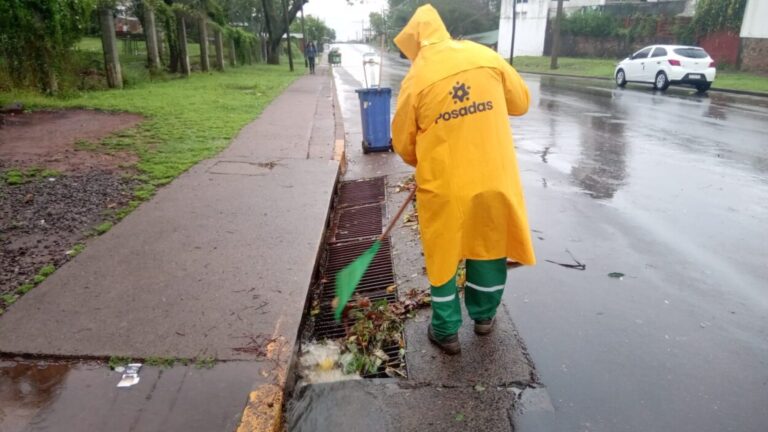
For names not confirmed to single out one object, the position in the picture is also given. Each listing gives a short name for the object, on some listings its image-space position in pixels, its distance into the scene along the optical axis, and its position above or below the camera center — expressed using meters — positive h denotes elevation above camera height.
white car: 17.38 -0.59
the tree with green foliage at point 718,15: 25.53 +1.61
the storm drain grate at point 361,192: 6.19 -1.69
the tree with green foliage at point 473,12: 57.92 +3.91
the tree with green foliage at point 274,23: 34.69 +1.57
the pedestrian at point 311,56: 30.33 -0.48
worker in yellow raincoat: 2.70 -0.55
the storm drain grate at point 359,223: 5.16 -1.73
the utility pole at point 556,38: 31.42 +0.59
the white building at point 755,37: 23.36 +0.51
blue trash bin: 7.72 -1.01
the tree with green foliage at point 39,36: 10.91 +0.21
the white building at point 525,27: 42.00 +1.70
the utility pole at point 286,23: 32.12 +1.47
